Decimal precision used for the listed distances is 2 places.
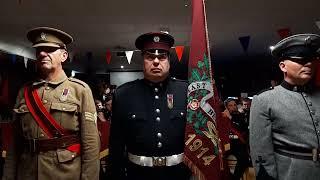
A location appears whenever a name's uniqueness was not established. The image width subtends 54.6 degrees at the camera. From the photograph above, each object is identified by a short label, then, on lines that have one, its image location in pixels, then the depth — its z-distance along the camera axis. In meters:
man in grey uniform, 1.89
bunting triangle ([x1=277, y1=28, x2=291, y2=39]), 6.46
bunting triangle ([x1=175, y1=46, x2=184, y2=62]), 6.18
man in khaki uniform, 1.96
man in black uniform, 1.98
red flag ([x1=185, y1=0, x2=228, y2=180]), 1.93
